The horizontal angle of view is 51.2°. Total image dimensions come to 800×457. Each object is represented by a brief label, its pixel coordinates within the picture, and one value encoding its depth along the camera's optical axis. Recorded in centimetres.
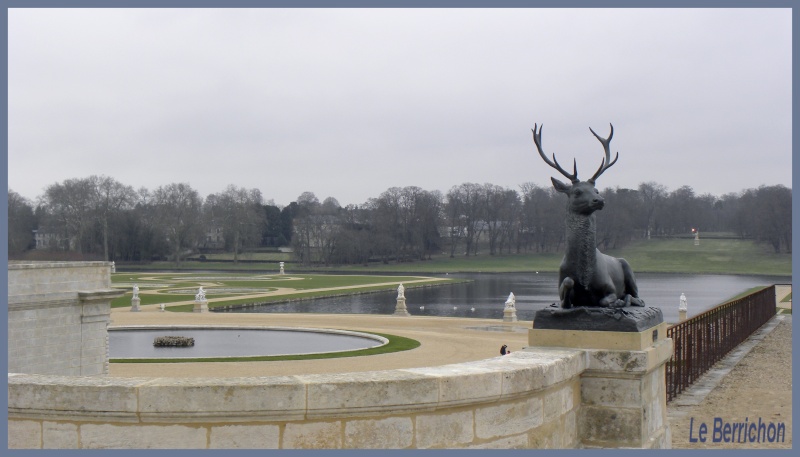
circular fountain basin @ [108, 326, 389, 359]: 2302
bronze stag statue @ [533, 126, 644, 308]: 757
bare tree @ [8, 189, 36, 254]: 8406
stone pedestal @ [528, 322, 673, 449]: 700
